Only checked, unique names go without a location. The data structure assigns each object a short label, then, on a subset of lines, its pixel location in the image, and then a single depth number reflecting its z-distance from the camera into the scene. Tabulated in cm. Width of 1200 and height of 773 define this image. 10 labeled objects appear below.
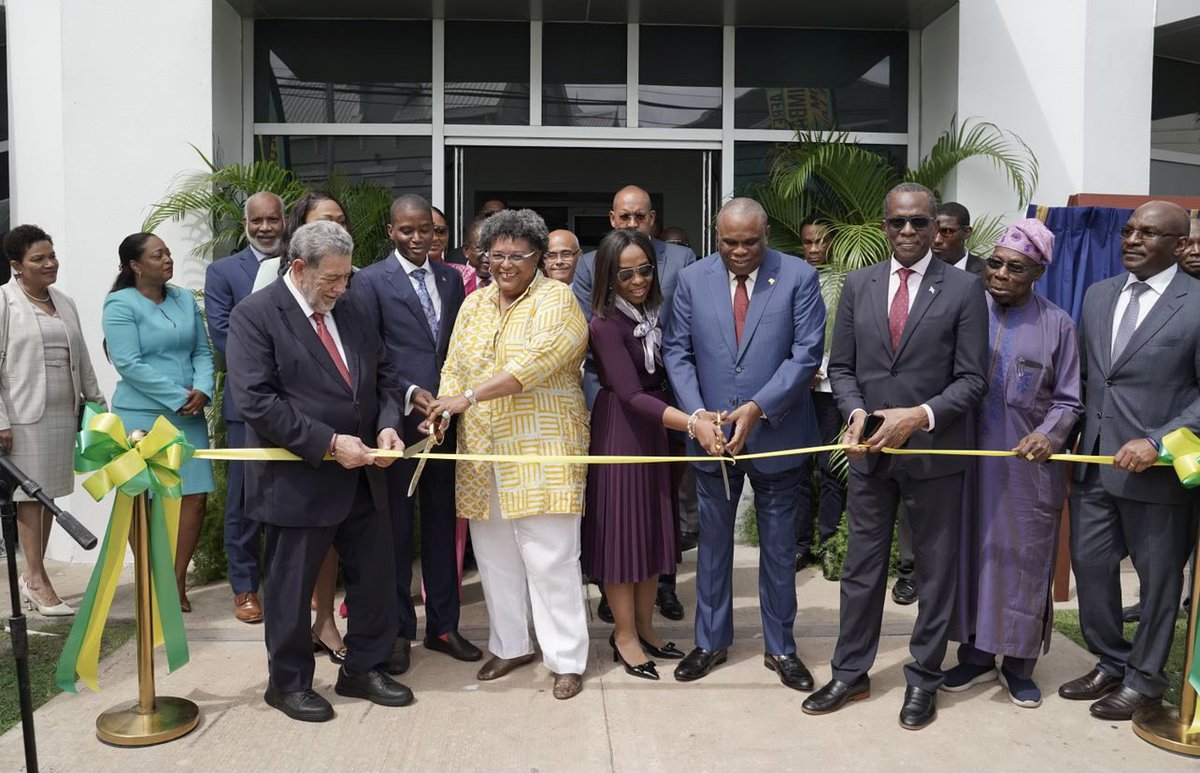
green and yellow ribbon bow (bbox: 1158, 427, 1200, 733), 409
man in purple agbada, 450
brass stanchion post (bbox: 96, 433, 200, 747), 410
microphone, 332
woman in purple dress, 477
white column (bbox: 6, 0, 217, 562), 711
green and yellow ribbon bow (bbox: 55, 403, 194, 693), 412
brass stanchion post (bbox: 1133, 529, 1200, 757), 409
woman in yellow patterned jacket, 457
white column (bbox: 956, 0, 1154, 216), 757
